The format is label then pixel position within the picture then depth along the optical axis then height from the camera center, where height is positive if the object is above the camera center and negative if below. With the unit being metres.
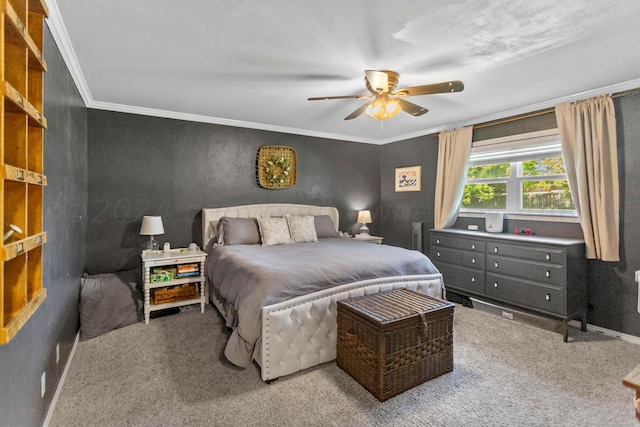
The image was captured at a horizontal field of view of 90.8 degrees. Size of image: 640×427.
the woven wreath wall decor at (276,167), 4.64 +0.66
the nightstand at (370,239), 4.94 -0.45
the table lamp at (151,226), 3.55 -0.17
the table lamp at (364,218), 5.18 -0.13
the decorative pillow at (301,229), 4.12 -0.24
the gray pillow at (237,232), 3.84 -0.26
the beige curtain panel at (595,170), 3.00 +0.38
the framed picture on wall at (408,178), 5.09 +0.54
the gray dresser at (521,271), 3.02 -0.67
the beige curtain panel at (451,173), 4.27 +0.52
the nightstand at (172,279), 3.30 -0.74
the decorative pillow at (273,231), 3.89 -0.26
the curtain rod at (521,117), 2.99 +1.09
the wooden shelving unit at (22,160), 0.99 +0.19
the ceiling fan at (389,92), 2.41 +0.95
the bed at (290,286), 2.26 -0.63
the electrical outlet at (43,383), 1.69 -0.94
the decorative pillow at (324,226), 4.52 -0.23
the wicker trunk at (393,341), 2.05 -0.91
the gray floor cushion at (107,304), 2.92 -0.90
